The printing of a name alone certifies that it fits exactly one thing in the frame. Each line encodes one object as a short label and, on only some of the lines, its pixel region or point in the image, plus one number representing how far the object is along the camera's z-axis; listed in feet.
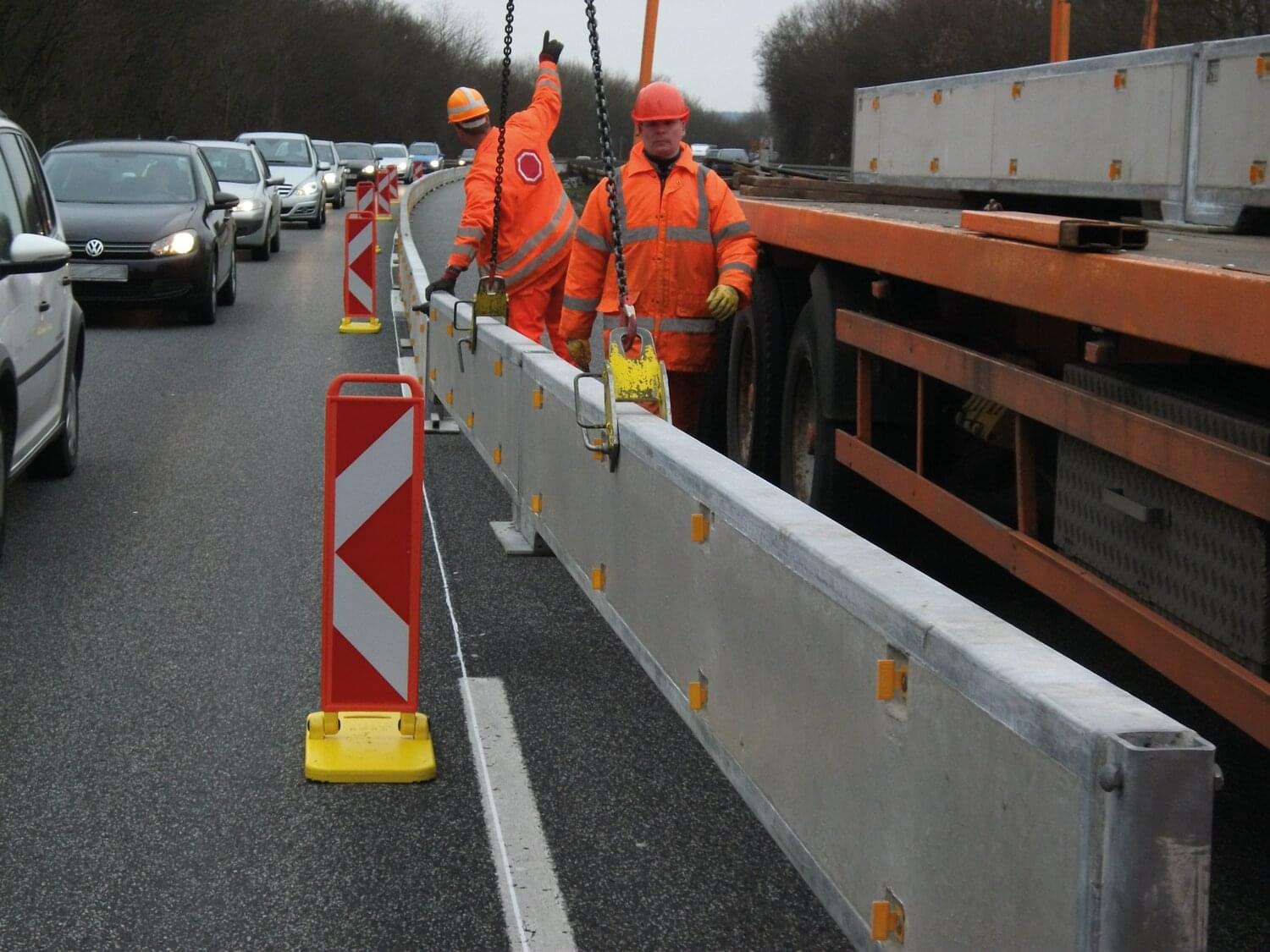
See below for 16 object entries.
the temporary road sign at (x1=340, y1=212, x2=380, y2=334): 53.98
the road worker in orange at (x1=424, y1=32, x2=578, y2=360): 33.35
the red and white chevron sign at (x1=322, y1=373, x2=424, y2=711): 17.06
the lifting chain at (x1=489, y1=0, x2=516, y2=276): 26.48
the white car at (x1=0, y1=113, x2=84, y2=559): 25.43
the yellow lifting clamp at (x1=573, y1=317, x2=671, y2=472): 18.21
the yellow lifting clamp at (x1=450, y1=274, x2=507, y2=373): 28.91
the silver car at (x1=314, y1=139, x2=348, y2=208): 150.91
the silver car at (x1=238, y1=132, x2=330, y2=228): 116.57
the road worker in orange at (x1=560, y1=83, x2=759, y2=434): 25.09
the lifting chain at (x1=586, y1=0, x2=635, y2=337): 18.93
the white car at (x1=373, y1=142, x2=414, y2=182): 206.28
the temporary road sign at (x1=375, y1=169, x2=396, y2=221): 85.87
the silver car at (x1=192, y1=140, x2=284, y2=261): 86.33
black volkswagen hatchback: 58.03
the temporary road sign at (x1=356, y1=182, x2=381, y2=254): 80.90
